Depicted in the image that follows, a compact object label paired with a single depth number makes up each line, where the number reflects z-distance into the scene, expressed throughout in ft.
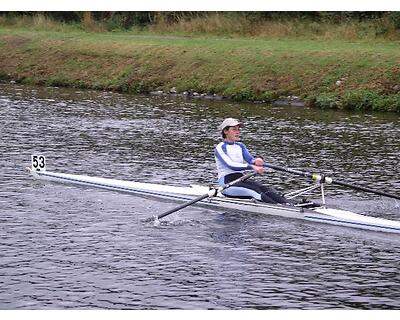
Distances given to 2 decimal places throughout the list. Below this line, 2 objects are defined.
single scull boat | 60.23
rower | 65.31
